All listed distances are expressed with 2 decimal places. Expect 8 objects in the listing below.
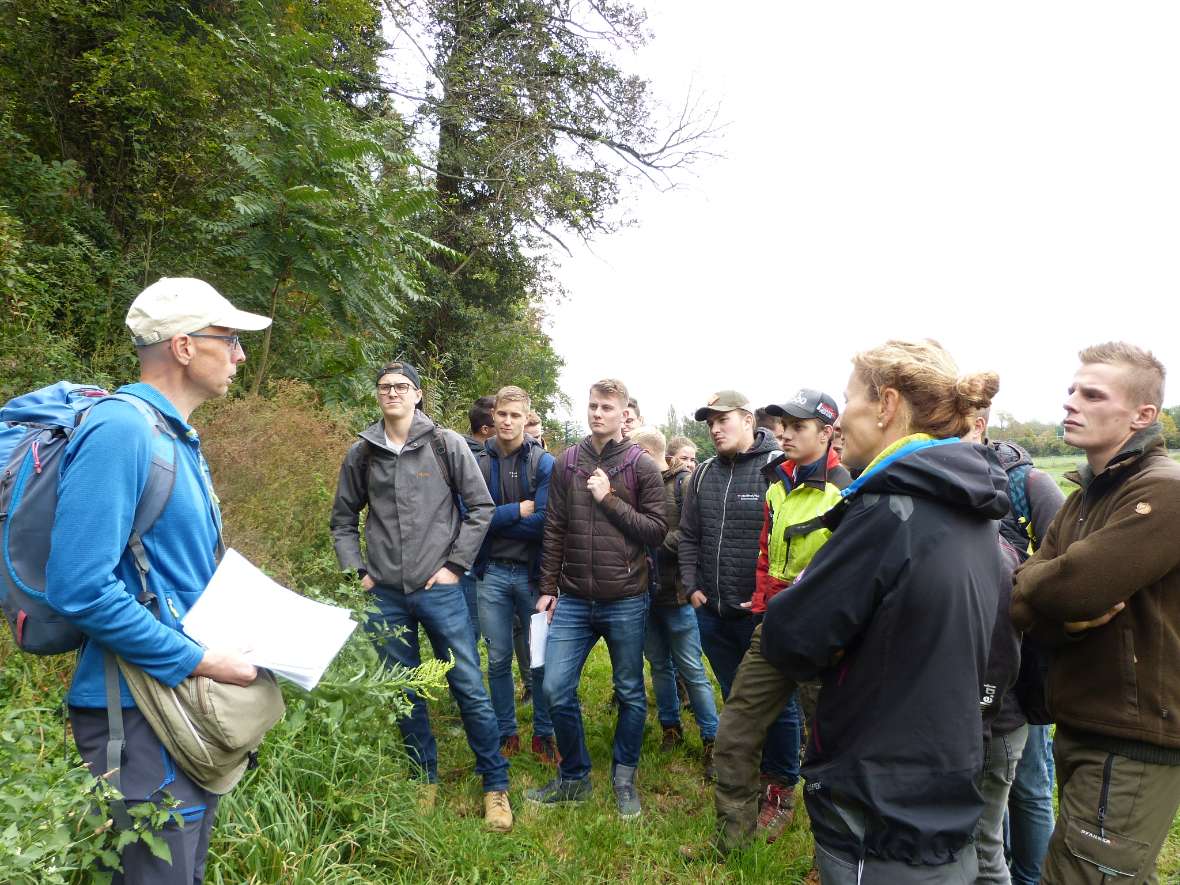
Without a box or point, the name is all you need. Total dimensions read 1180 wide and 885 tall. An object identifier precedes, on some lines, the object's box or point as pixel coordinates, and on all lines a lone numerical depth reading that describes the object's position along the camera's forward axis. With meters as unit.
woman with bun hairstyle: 1.73
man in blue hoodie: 4.51
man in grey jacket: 3.80
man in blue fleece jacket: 1.67
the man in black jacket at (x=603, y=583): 3.92
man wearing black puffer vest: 3.86
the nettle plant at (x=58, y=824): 1.60
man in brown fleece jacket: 2.13
